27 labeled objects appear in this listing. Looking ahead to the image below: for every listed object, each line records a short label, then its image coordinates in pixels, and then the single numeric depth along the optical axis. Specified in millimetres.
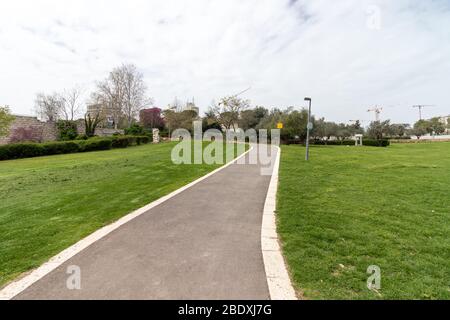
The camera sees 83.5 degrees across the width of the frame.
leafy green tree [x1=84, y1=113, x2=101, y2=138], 36303
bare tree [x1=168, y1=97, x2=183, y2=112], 56219
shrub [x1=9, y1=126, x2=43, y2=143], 29125
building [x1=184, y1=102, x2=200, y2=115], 57453
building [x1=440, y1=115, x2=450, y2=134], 82056
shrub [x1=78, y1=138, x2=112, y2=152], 26969
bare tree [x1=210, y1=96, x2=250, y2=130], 46438
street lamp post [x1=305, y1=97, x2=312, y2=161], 13119
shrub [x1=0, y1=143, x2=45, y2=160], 22078
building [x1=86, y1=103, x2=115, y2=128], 43919
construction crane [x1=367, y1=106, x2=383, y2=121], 92506
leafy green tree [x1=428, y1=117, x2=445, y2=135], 75850
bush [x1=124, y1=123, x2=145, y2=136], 39406
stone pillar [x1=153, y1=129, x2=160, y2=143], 38844
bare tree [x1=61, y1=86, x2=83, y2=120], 48875
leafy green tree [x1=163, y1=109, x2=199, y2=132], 46416
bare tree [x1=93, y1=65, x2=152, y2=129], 43531
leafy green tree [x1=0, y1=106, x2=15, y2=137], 24922
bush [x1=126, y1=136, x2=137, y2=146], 32222
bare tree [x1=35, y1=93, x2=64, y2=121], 55097
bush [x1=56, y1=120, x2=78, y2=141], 33188
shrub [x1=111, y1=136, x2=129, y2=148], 29588
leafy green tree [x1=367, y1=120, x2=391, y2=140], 54125
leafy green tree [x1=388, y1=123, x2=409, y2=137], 56875
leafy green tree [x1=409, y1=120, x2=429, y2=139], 69000
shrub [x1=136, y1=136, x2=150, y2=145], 34566
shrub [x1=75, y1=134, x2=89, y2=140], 32138
